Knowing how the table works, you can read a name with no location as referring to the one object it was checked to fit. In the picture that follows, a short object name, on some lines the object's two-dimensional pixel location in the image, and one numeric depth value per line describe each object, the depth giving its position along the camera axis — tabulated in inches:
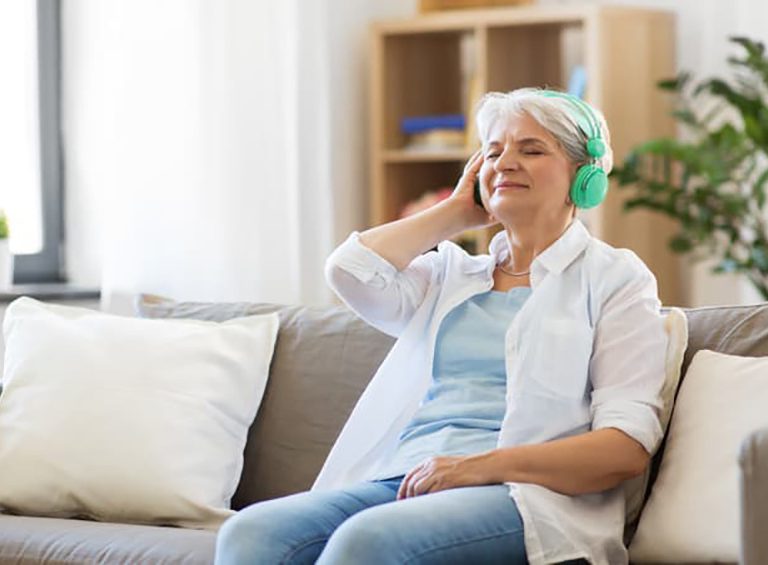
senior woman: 122.7
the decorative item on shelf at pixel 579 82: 262.2
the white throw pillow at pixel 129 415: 155.1
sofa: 141.4
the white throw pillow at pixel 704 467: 126.2
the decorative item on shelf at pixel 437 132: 274.1
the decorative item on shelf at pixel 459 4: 274.8
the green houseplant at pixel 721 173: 234.7
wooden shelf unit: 259.1
